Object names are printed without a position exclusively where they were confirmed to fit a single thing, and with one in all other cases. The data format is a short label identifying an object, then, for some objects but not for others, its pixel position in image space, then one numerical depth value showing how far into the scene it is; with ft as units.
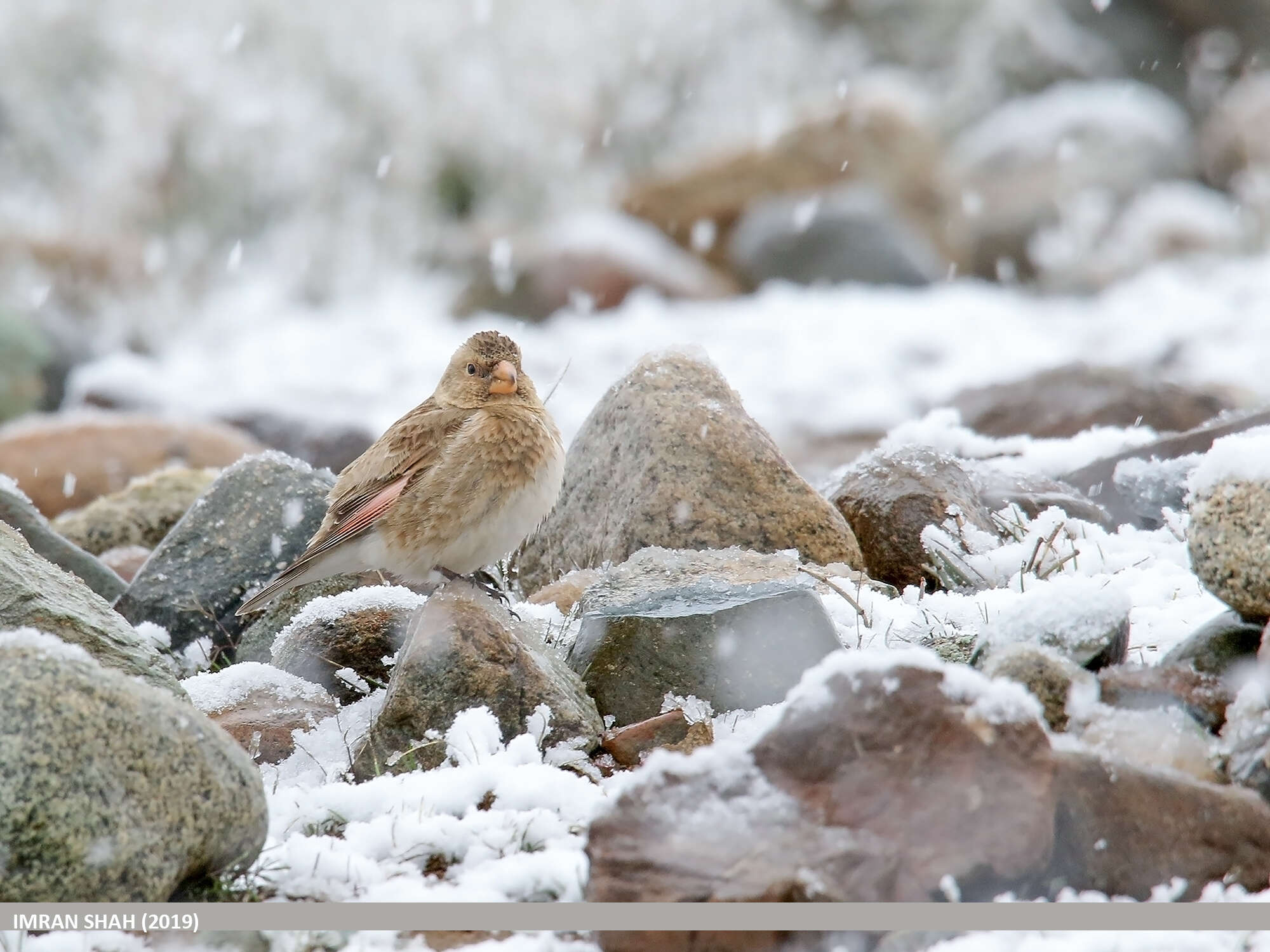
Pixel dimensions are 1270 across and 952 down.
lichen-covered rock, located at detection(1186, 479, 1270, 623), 21.53
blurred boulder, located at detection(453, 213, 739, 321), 85.87
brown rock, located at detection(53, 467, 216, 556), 41.81
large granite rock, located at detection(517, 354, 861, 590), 32.48
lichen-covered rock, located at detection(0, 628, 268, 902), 16.37
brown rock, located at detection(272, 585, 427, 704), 27.58
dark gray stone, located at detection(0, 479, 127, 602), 32.53
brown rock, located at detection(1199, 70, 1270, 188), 100.89
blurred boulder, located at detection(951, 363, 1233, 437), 48.52
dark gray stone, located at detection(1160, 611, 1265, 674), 22.66
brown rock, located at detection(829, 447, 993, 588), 32.60
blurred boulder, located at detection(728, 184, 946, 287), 89.66
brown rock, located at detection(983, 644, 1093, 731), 20.38
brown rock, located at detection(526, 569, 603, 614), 30.45
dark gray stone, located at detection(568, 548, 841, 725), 24.63
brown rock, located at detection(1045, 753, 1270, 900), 17.04
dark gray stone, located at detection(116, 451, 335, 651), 33.06
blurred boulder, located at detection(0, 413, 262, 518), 52.65
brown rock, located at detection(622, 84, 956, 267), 94.84
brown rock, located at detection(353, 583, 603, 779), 23.35
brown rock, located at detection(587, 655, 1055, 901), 16.15
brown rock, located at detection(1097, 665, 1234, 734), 20.48
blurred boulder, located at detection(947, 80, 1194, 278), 96.73
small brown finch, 27.89
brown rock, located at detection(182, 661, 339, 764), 24.80
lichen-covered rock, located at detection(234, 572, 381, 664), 31.60
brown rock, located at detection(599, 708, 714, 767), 23.34
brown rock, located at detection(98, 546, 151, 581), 39.11
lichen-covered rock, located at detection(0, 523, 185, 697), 22.62
